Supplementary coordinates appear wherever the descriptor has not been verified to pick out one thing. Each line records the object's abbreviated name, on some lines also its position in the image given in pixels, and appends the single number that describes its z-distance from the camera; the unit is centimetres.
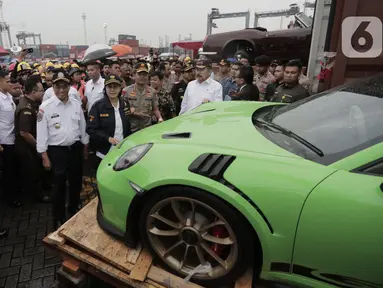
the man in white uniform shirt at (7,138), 326
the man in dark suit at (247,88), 396
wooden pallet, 172
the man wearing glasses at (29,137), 321
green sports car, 137
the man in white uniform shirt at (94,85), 450
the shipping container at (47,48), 7109
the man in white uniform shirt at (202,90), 432
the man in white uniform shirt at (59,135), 275
